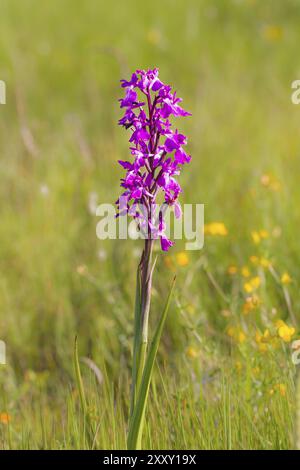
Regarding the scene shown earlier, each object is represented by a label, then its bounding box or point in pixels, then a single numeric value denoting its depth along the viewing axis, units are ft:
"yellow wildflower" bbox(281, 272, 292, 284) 13.55
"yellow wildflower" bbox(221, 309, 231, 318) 14.67
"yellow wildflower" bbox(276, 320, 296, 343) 11.58
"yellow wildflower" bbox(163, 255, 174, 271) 17.93
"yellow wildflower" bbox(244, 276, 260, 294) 14.17
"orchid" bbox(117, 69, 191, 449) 8.28
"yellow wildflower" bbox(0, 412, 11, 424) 12.77
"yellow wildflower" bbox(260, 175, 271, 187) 17.48
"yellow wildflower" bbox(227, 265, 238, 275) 15.81
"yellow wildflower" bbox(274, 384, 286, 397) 10.56
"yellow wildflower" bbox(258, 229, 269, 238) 15.60
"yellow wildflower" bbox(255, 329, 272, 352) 11.68
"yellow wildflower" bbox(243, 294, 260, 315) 12.76
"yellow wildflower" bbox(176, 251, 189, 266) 16.29
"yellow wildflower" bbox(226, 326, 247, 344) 13.27
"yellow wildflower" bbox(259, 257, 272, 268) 14.00
